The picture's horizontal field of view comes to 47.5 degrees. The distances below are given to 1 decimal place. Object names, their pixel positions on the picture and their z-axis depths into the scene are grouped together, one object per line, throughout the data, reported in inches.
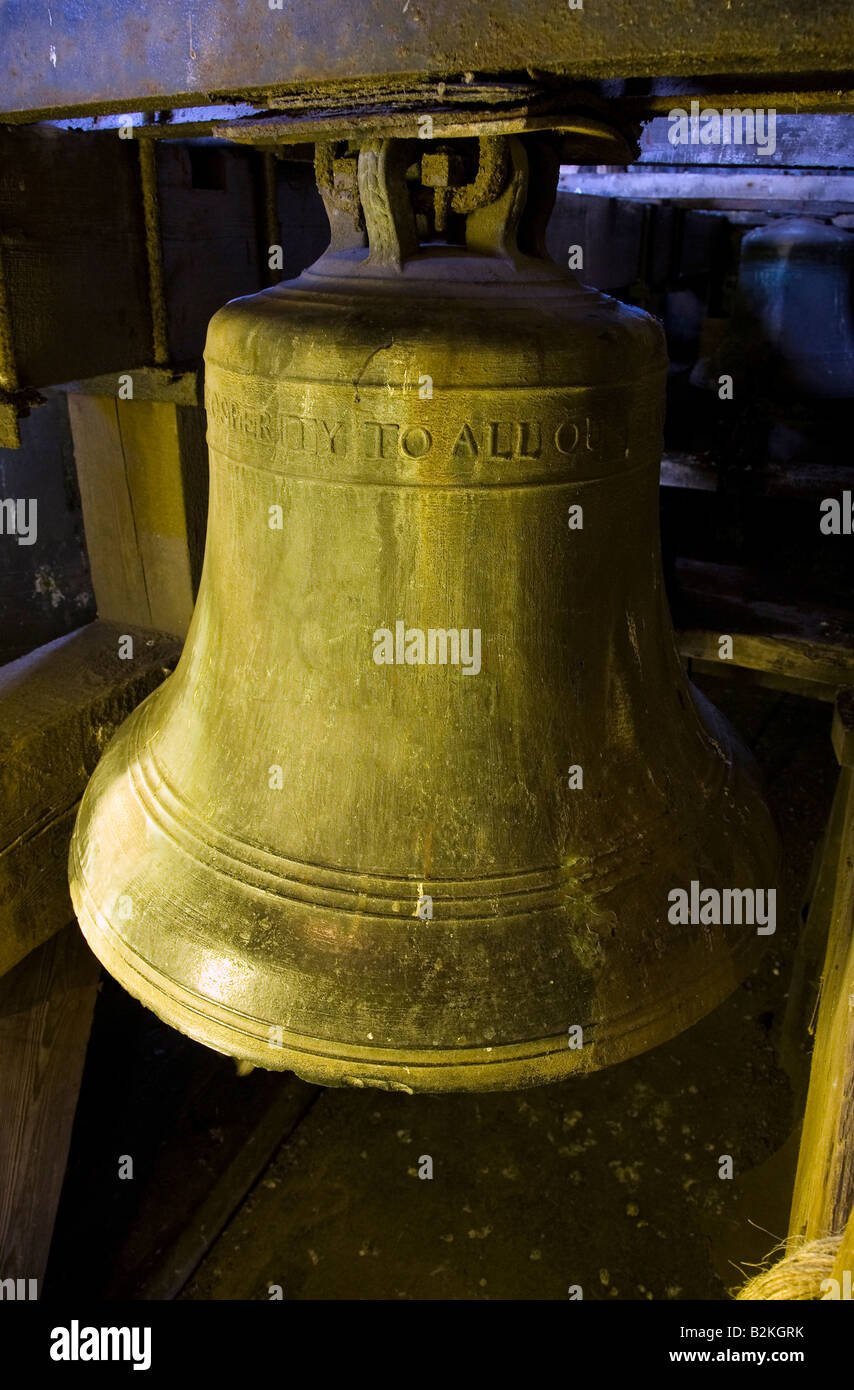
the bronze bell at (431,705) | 36.3
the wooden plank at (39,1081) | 86.7
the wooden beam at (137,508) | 77.2
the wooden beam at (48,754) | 74.6
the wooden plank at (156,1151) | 105.3
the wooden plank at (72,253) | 56.0
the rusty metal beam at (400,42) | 28.4
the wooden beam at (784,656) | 82.6
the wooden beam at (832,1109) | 33.7
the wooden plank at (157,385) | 71.3
